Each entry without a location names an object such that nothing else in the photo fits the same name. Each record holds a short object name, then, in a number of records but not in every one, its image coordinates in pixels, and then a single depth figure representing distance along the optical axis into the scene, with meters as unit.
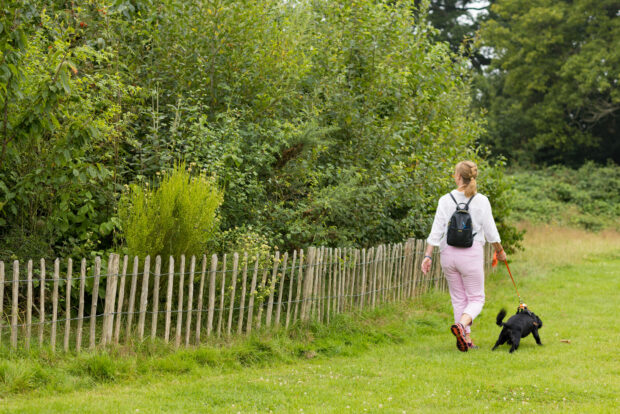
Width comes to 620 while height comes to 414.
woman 14.77
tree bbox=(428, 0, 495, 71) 74.00
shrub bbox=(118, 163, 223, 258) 13.65
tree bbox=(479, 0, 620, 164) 60.75
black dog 14.79
